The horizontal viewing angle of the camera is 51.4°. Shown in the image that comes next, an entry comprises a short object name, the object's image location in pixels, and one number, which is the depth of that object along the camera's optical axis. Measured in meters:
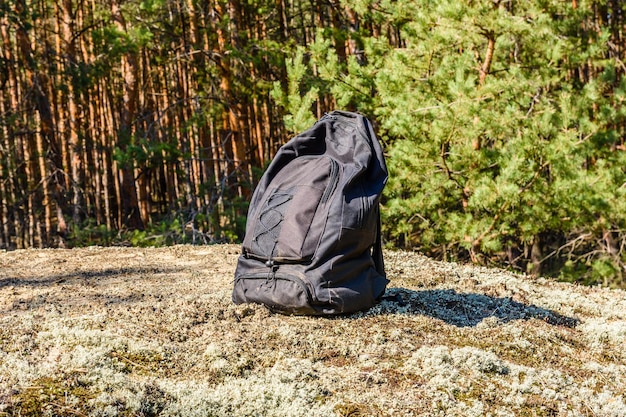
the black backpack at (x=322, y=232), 3.21
